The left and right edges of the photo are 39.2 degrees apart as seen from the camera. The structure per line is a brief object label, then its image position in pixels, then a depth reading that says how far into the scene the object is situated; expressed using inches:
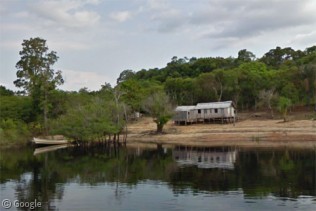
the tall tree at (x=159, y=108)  2416.3
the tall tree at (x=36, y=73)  2574.8
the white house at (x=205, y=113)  2672.2
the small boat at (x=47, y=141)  2338.6
